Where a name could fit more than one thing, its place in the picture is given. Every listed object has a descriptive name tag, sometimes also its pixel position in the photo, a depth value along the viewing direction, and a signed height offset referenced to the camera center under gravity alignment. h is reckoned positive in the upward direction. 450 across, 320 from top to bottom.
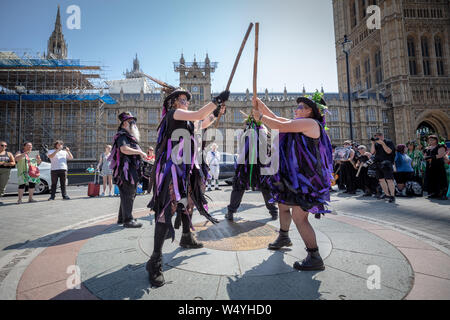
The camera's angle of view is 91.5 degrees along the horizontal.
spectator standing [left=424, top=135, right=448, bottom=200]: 6.72 -0.15
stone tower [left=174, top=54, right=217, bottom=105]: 40.62 +18.24
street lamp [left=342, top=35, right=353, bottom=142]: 12.69 +7.17
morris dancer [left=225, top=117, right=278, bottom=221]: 4.21 -0.03
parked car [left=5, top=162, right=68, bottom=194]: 9.43 +0.06
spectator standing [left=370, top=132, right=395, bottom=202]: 6.38 +0.17
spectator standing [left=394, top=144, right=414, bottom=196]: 7.70 -0.05
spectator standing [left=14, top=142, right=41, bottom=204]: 6.98 +0.33
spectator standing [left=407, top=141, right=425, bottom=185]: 8.63 +0.29
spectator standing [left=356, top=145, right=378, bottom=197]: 7.80 -0.23
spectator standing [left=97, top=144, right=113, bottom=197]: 8.69 +0.31
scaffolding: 30.12 +11.45
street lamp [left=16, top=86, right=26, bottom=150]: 15.30 +6.48
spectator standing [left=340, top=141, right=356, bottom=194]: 8.43 -0.10
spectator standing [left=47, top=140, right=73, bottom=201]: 7.41 +0.51
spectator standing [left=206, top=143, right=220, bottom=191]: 10.34 +0.59
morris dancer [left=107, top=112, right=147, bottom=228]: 3.94 +0.28
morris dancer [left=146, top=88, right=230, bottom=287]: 2.20 +0.01
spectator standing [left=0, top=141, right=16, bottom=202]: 6.50 +0.53
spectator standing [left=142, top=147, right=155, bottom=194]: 6.68 +0.12
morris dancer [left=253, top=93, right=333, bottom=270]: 2.29 +0.03
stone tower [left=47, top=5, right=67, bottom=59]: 44.88 +28.68
